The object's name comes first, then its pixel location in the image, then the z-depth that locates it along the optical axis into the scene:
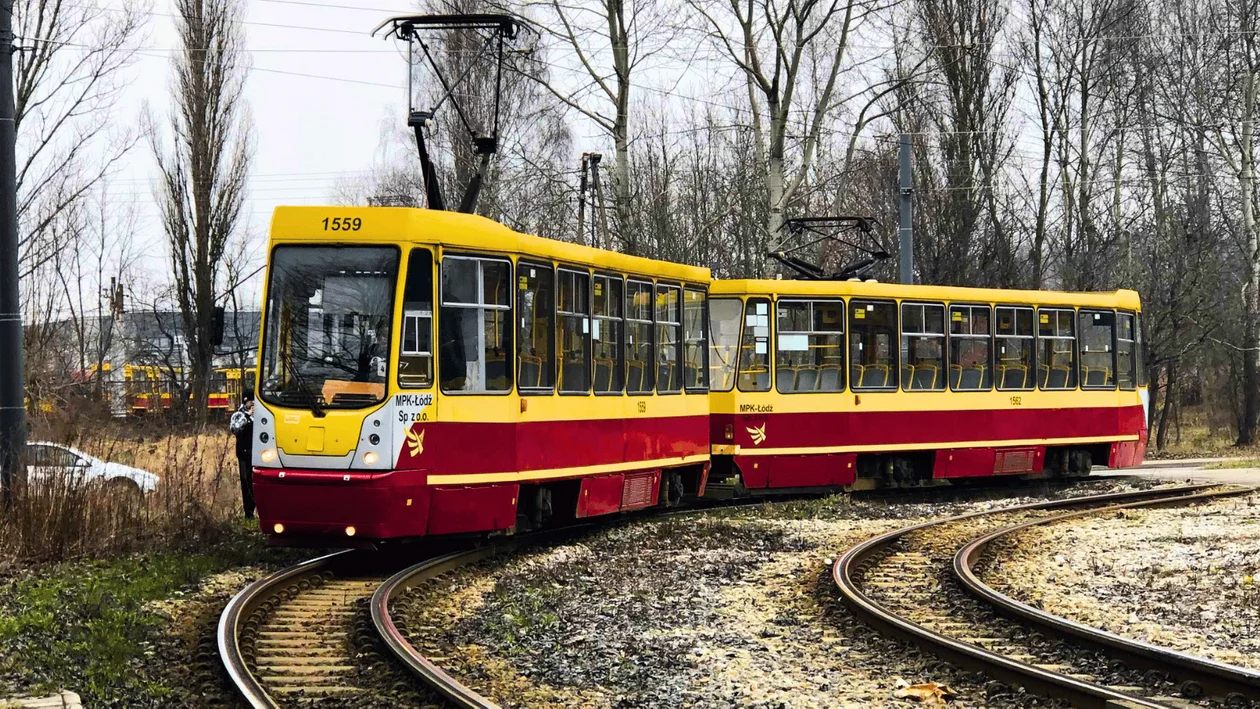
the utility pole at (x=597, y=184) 37.38
